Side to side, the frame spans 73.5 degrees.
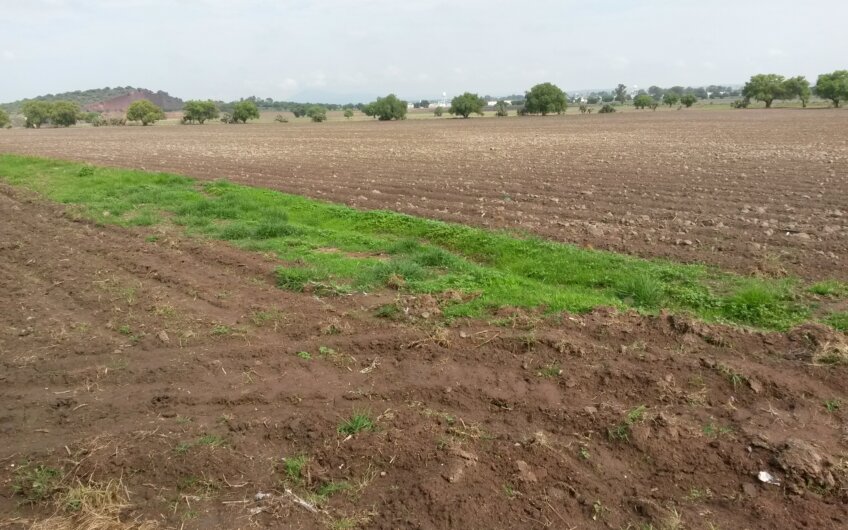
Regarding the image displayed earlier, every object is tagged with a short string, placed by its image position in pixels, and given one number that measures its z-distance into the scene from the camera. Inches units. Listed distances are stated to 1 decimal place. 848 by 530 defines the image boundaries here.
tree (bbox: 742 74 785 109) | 3609.7
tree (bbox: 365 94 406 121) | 3695.9
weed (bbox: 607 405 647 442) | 169.3
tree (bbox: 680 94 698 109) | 4242.1
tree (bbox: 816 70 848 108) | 3122.5
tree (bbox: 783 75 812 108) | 3405.5
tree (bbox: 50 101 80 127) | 3678.6
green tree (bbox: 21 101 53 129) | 3628.7
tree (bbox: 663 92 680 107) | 4377.5
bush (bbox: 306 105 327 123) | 3708.2
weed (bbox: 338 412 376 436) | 172.7
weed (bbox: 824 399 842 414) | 182.9
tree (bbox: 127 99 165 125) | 3681.1
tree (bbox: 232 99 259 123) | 3725.4
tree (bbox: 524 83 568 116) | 3582.7
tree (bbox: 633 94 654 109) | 4229.8
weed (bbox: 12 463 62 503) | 149.4
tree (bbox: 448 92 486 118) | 3720.5
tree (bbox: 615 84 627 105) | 6012.8
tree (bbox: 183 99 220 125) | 3720.5
